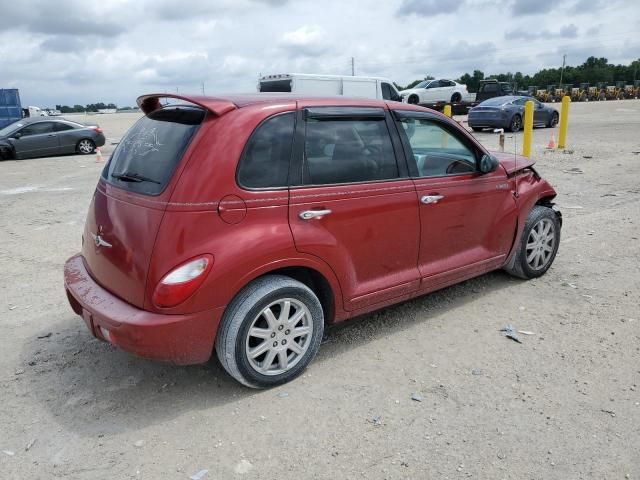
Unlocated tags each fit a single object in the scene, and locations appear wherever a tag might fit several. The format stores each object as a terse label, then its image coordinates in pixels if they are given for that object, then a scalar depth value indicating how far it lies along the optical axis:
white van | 17.70
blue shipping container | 22.70
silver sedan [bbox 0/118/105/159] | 16.47
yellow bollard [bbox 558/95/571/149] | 14.40
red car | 2.94
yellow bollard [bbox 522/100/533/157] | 13.08
